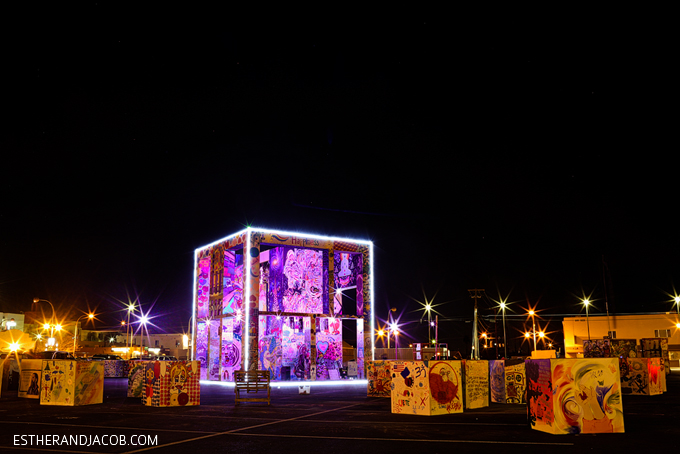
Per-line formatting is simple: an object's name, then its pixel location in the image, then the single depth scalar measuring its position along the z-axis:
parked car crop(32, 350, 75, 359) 29.41
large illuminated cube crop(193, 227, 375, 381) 30.34
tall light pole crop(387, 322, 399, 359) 42.44
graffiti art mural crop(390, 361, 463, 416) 12.66
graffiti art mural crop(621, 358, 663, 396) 19.12
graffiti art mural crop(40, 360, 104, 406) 15.60
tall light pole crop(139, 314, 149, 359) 55.39
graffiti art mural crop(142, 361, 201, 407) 14.94
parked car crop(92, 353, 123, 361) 43.88
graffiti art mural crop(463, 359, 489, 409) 14.23
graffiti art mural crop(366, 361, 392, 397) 18.58
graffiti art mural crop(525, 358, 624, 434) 9.70
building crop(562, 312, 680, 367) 57.00
